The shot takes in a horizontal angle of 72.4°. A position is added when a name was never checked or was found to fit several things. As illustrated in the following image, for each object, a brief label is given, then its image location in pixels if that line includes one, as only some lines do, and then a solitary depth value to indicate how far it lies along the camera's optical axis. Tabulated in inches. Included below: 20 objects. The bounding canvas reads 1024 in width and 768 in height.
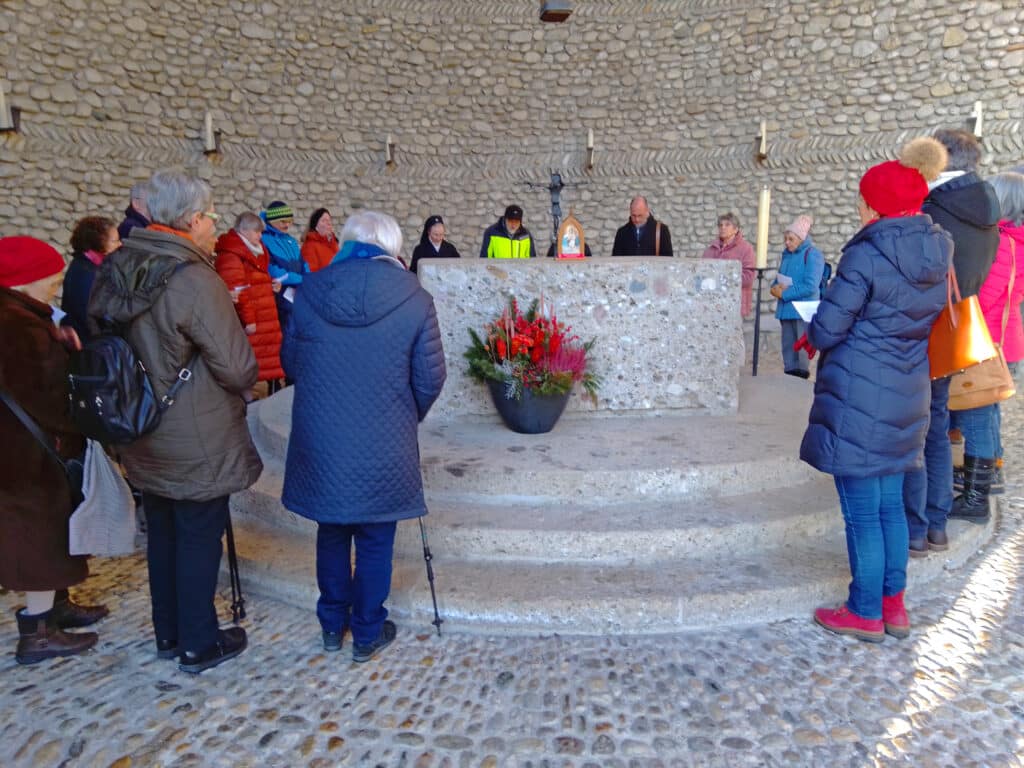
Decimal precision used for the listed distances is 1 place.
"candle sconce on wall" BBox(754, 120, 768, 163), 394.6
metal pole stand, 205.3
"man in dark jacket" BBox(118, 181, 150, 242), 141.6
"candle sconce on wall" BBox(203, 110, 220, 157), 361.4
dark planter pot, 141.6
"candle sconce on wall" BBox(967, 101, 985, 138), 348.8
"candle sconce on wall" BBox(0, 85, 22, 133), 299.9
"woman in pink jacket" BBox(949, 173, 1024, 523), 122.8
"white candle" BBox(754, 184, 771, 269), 166.2
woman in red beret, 89.5
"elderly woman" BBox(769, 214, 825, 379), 233.5
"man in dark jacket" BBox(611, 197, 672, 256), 246.1
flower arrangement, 139.3
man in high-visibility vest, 239.1
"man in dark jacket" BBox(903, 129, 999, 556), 110.1
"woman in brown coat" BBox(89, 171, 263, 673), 82.5
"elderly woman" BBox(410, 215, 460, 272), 257.0
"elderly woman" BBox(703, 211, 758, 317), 239.8
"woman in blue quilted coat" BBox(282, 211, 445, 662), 86.0
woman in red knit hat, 89.0
